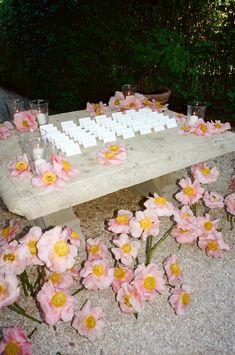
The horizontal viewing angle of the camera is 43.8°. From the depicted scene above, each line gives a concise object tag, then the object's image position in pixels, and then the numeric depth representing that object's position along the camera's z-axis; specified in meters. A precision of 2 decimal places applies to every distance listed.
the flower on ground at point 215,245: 1.99
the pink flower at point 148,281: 1.63
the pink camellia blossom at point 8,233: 1.69
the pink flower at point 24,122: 2.26
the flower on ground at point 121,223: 1.80
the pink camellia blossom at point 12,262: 1.40
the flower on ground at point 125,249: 1.76
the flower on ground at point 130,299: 1.60
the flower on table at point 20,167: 1.66
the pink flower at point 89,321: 1.52
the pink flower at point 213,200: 2.19
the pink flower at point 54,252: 1.42
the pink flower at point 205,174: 2.04
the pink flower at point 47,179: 1.55
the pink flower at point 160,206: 1.76
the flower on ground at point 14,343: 1.29
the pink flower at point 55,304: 1.43
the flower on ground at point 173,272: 1.80
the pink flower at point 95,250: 1.79
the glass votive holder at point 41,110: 2.33
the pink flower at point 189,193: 2.01
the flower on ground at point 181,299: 1.67
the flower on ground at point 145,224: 1.72
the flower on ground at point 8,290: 1.32
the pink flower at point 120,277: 1.72
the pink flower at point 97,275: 1.63
